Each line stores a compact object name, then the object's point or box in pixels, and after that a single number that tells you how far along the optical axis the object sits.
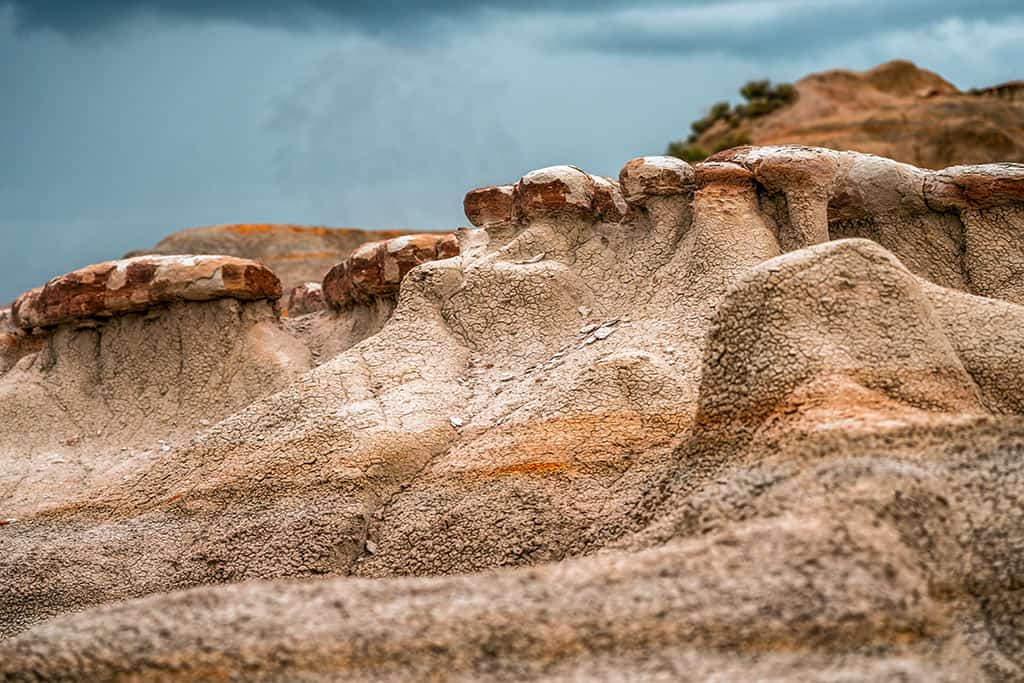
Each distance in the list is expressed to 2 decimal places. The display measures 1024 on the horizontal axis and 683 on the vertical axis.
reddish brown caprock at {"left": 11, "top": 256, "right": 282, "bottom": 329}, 15.93
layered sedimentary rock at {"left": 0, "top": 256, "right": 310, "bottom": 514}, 15.52
